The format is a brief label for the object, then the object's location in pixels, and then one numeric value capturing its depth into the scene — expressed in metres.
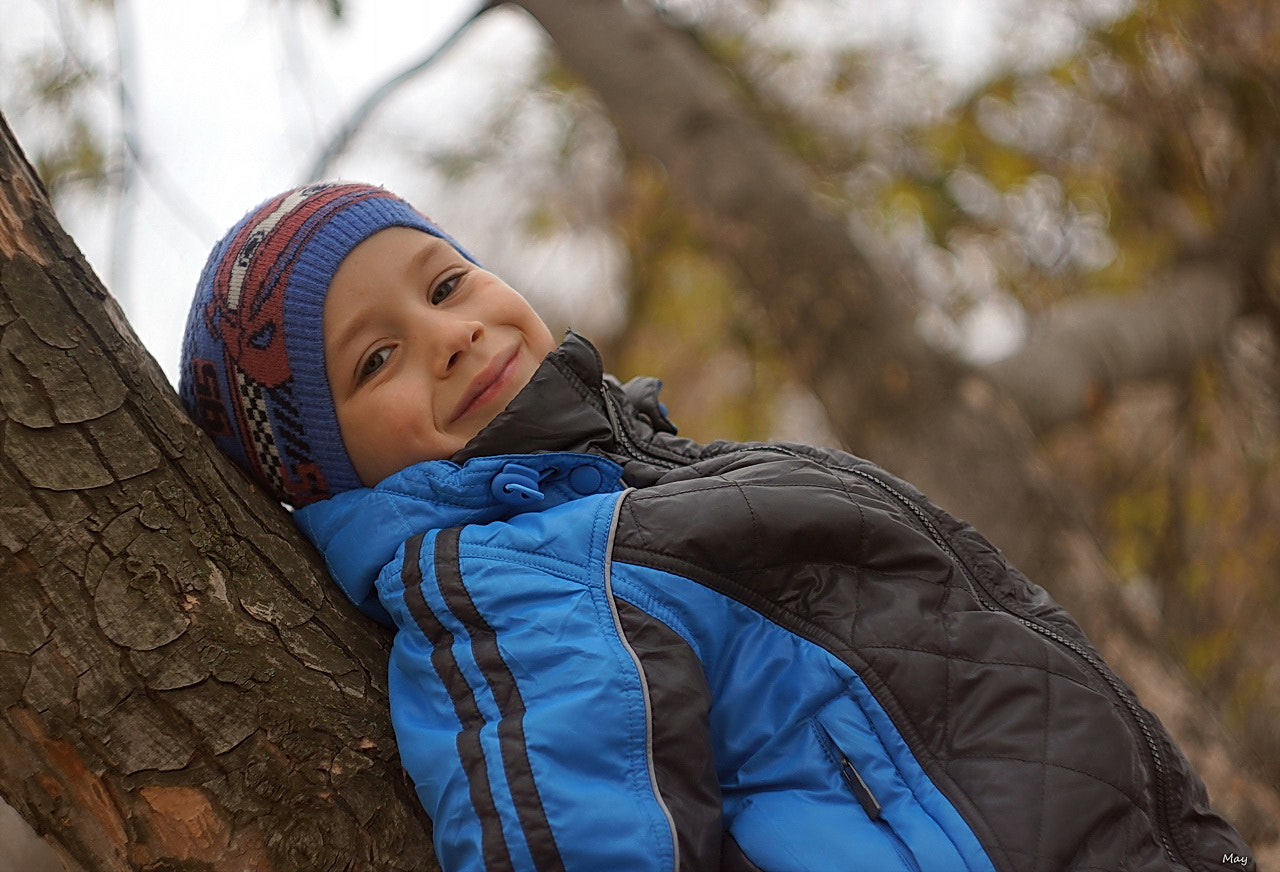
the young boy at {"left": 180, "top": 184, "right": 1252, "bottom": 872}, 1.22
